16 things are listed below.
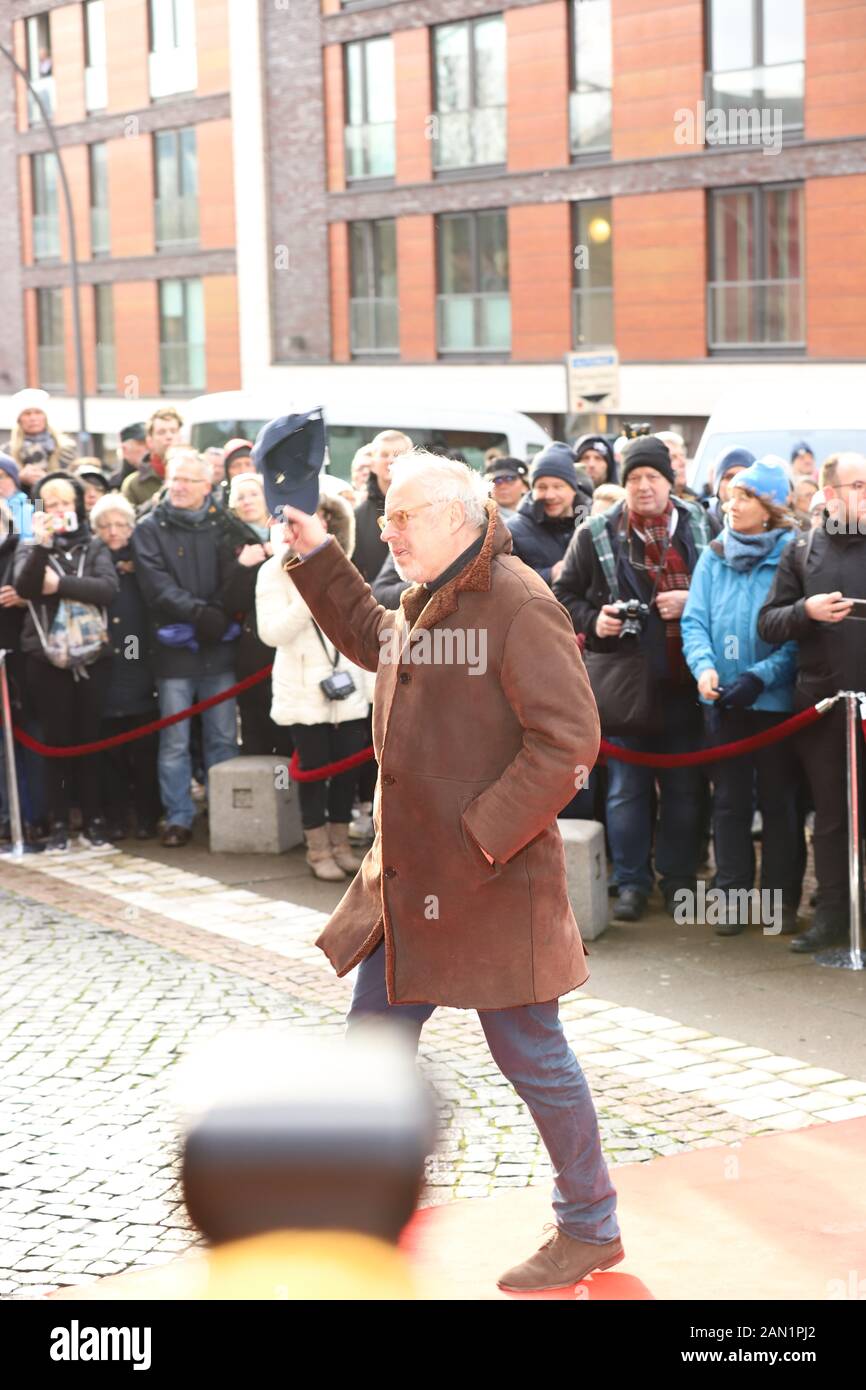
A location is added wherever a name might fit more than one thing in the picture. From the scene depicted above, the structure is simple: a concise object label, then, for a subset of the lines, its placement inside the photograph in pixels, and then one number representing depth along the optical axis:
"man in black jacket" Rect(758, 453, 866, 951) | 8.00
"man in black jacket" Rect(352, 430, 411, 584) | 10.16
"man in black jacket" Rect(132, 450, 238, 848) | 10.58
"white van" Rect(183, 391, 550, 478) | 22.45
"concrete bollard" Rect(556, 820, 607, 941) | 8.56
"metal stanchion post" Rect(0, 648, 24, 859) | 10.80
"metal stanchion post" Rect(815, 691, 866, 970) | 8.01
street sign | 18.48
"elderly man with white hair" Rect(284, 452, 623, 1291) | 4.46
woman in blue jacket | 8.55
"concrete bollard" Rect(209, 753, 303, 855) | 10.55
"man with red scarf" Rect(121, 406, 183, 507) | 14.01
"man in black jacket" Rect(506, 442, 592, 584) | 9.70
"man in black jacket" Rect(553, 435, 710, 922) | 8.83
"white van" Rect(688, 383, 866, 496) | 14.11
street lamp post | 31.42
